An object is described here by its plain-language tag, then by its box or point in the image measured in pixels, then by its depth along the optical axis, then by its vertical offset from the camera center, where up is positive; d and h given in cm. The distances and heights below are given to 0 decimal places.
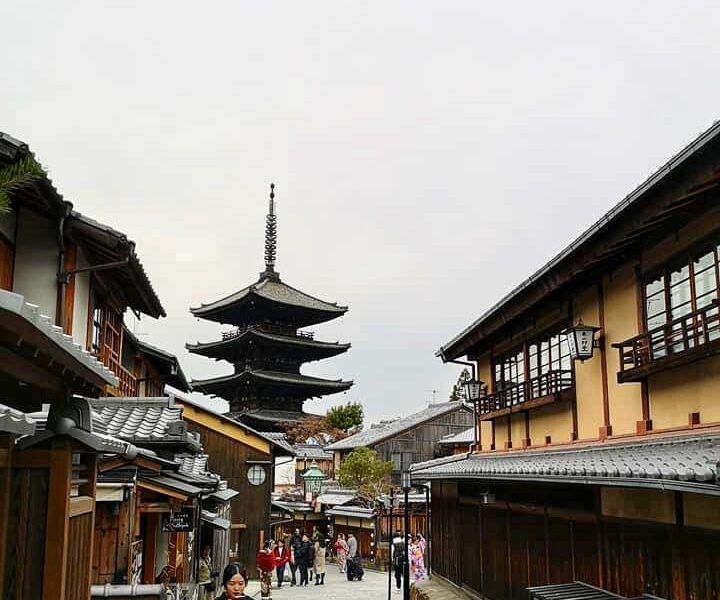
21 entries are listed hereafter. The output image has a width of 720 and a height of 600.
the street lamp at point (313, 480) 4478 -88
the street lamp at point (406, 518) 1850 -124
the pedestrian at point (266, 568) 2464 -306
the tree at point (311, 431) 5453 +212
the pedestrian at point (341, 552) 3737 -397
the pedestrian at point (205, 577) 1756 -245
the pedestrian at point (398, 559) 2663 -306
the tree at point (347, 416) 6297 +351
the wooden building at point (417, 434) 5203 +180
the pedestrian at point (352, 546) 3550 -346
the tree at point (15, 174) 386 +133
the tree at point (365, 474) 4253 -54
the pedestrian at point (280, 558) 2764 -326
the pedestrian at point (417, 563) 2447 -291
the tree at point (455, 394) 6862 +575
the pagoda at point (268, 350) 5238 +721
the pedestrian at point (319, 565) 3105 -372
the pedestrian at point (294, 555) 3098 -353
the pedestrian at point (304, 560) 3067 -348
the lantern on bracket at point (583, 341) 1180 +170
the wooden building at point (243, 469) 3067 -21
